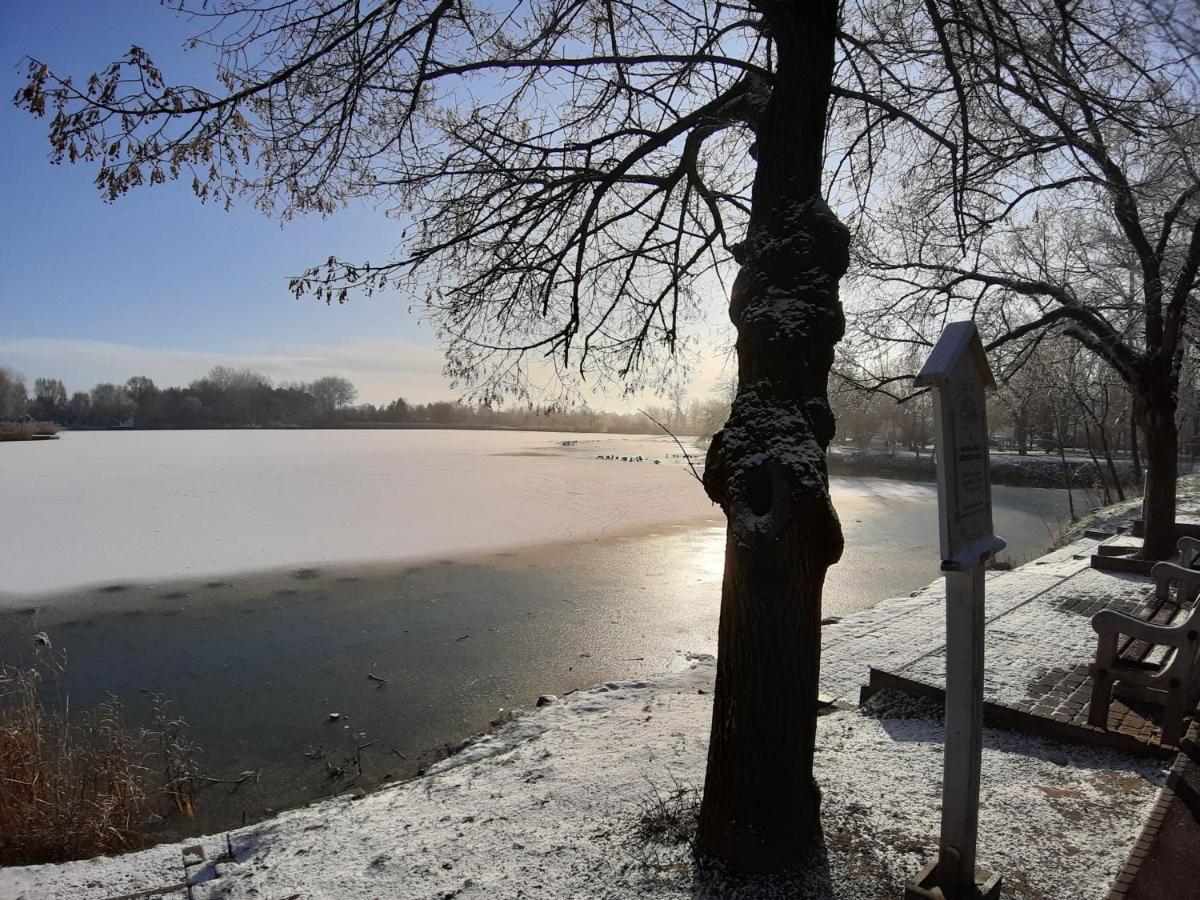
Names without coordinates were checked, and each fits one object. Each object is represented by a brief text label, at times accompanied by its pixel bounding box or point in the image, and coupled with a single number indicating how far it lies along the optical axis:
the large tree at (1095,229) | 4.77
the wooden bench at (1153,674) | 4.33
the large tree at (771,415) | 3.31
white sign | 2.58
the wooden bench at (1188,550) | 7.20
